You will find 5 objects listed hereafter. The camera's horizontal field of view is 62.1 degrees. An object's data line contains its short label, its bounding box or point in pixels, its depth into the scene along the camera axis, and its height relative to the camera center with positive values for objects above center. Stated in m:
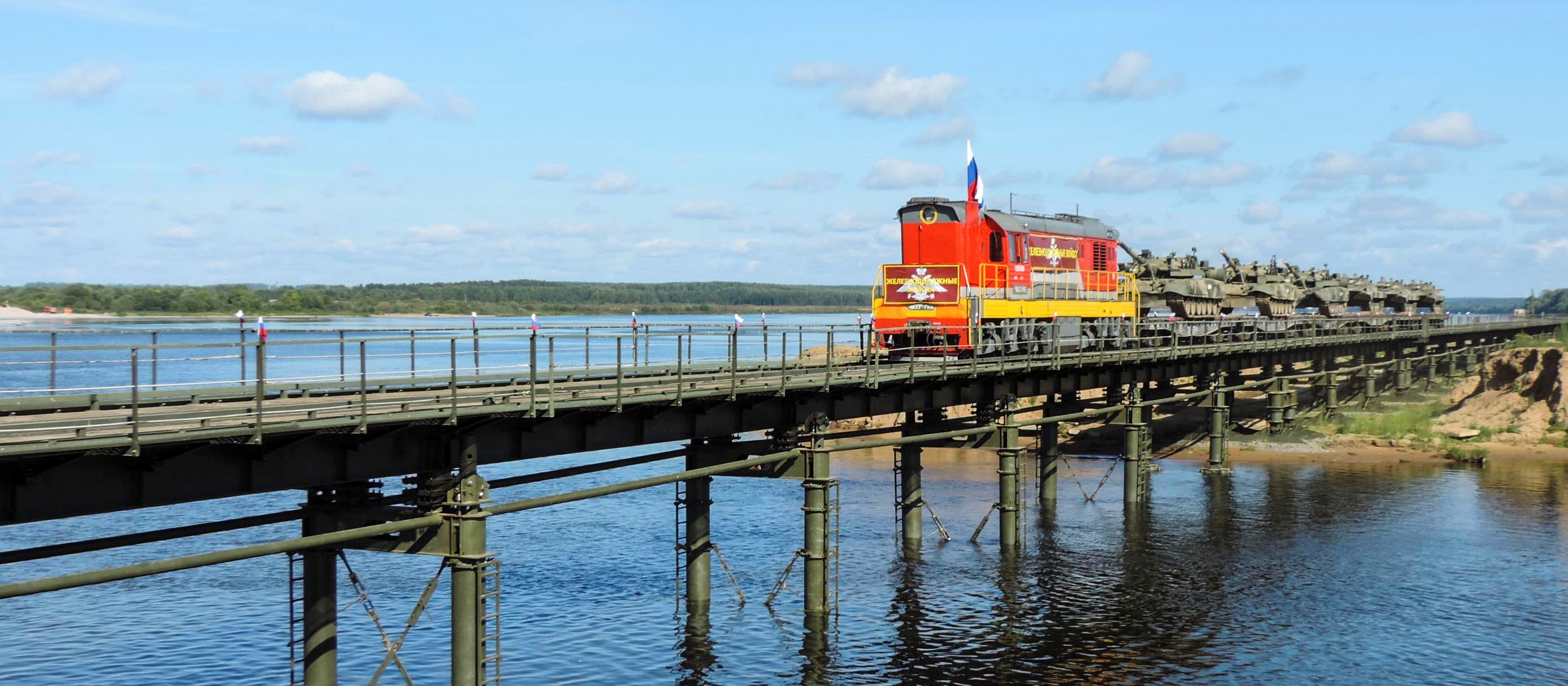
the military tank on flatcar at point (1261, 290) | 69.50 +1.57
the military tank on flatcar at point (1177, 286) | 59.47 +1.52
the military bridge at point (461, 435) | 16.95 -2.02
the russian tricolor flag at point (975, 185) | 41.06 +4.21
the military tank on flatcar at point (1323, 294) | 86.25 +1.64
